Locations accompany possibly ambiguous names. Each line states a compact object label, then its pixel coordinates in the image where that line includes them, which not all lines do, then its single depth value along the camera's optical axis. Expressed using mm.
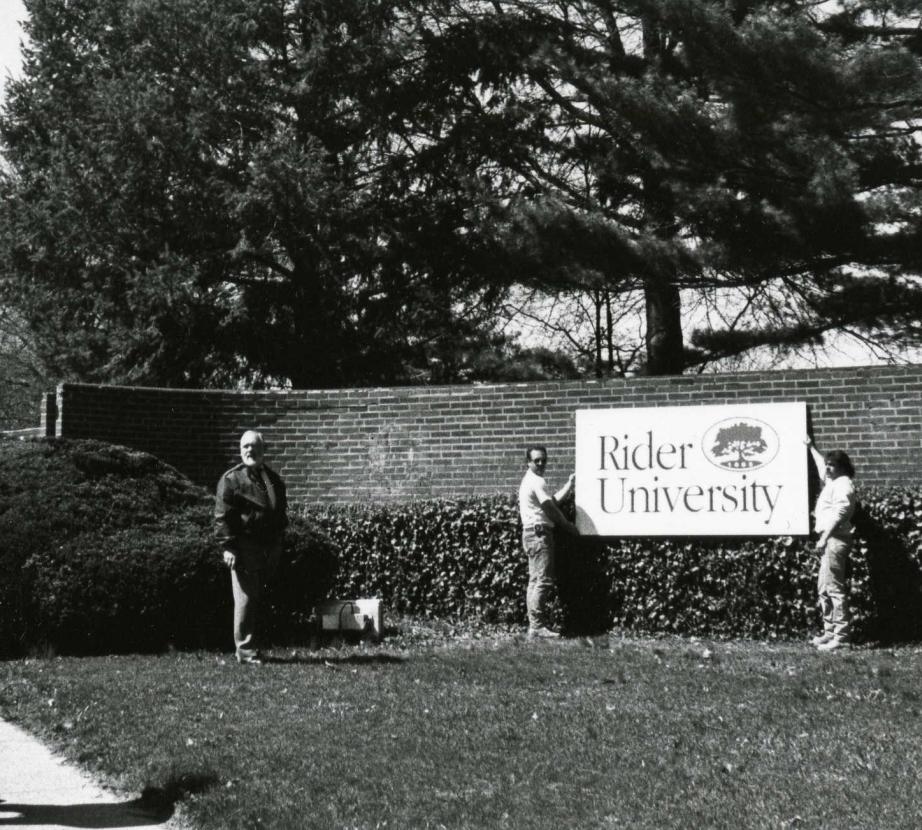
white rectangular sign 12469
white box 11734
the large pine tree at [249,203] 20094
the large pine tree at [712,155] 16047
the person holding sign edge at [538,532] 12344
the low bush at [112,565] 10695
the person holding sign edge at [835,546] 11133
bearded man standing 10227
